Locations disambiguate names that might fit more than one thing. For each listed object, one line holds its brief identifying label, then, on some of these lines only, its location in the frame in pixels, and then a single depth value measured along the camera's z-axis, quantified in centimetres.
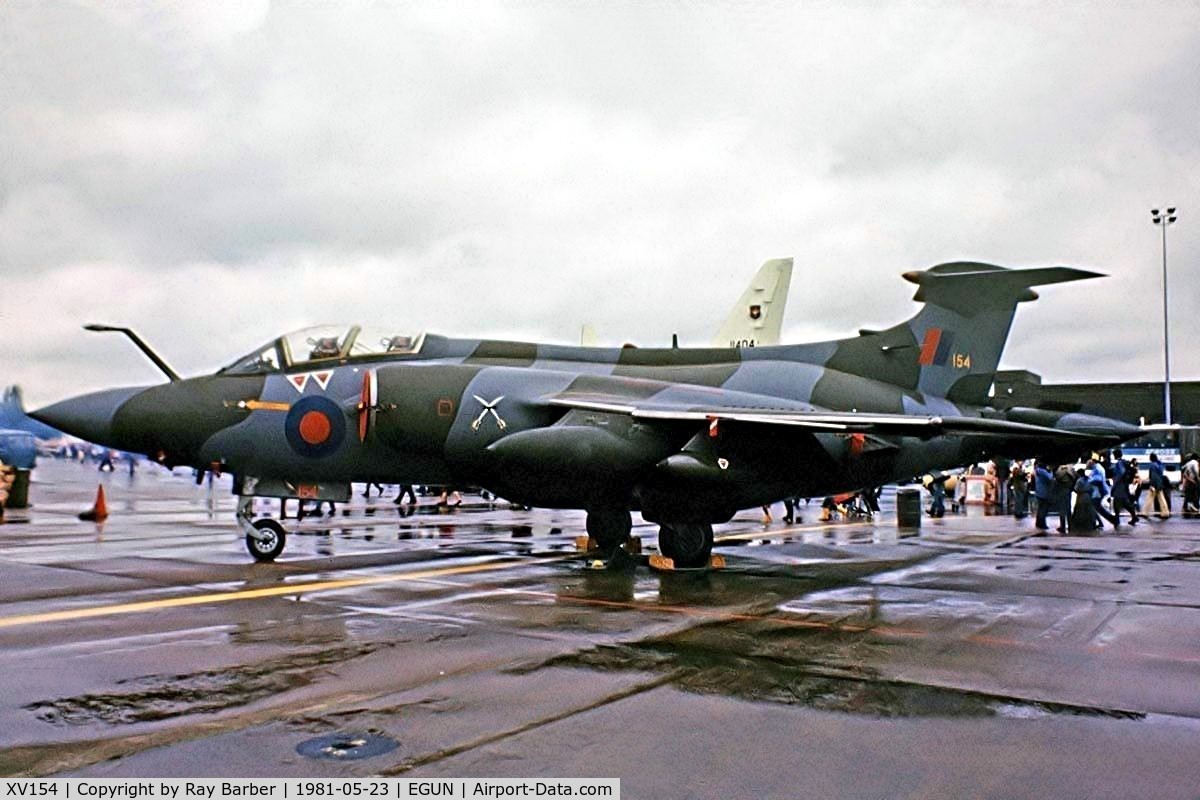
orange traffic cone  1798
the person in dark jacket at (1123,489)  2038
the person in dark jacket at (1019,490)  2284
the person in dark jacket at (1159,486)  2278
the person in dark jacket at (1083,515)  1809
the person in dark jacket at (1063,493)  1794
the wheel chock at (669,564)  1091
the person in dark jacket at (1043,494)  1833
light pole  3903
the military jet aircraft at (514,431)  1035
